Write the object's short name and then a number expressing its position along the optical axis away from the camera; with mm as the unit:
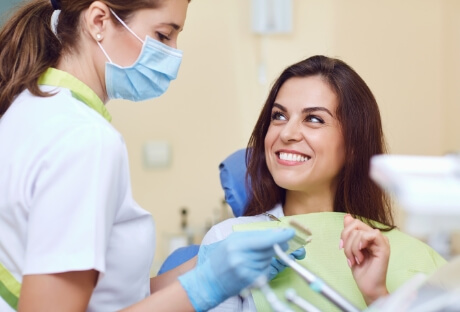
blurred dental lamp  670
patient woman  1540
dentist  1038
